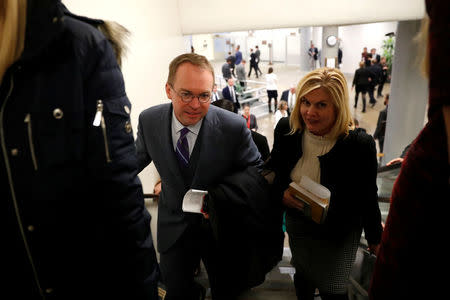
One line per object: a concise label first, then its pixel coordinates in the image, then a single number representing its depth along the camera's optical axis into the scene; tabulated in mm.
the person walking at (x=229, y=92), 10164
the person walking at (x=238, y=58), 19752
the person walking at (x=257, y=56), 22047
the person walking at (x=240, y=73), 15904
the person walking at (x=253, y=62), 21842
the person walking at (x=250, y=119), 7295
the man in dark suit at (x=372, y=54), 16388
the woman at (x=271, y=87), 11617
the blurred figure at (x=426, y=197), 678
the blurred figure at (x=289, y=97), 9152
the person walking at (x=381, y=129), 6527
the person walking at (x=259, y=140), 3225
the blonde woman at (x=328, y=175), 1972
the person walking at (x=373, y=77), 12062
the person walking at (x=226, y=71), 15211
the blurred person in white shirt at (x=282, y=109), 7100
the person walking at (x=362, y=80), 11883
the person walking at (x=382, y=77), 13959
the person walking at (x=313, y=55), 21719
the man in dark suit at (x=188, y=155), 2035
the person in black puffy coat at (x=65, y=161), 927
